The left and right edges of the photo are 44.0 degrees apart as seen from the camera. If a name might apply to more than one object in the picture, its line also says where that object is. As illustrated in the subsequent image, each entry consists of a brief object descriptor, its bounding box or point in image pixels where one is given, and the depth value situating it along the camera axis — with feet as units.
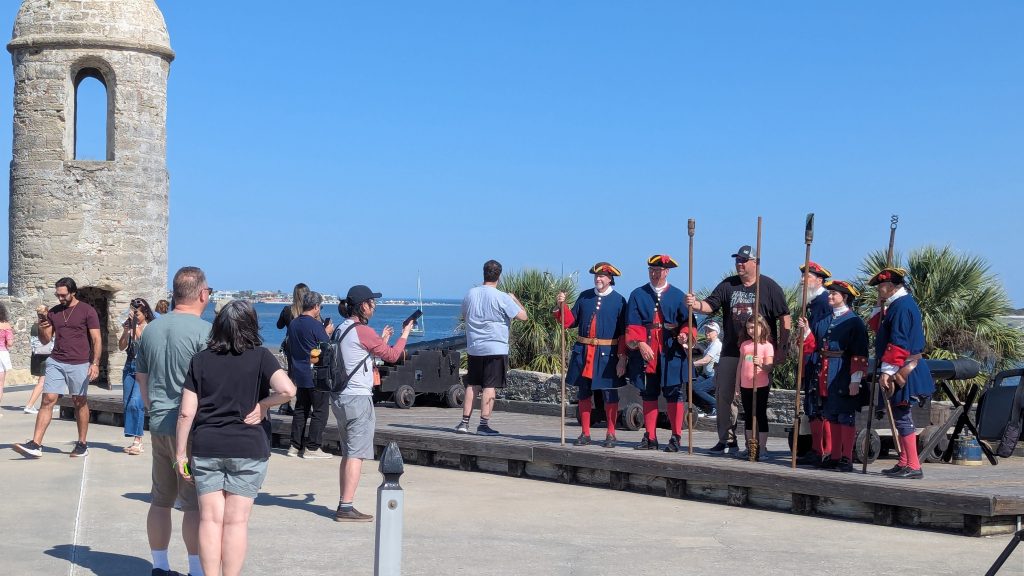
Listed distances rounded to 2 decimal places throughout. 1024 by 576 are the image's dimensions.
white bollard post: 18.79
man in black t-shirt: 34.27
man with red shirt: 38.34
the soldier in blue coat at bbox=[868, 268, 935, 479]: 30.76
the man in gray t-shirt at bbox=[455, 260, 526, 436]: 39.65
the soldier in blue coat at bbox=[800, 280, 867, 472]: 32.27
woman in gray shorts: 20.85
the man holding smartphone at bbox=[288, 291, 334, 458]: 40.55
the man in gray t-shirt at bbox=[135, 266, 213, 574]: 22.81
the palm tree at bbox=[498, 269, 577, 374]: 66.33
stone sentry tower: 63.67
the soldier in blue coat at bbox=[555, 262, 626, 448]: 36.37
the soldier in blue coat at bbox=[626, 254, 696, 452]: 35.42
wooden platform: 28.50
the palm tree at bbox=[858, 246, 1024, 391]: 54.60
